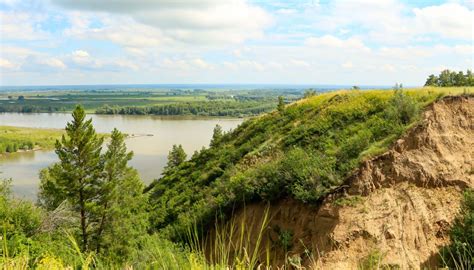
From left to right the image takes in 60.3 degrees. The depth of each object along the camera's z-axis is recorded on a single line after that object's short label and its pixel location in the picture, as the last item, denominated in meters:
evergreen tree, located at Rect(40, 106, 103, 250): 20.20
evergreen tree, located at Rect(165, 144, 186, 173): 49.34
